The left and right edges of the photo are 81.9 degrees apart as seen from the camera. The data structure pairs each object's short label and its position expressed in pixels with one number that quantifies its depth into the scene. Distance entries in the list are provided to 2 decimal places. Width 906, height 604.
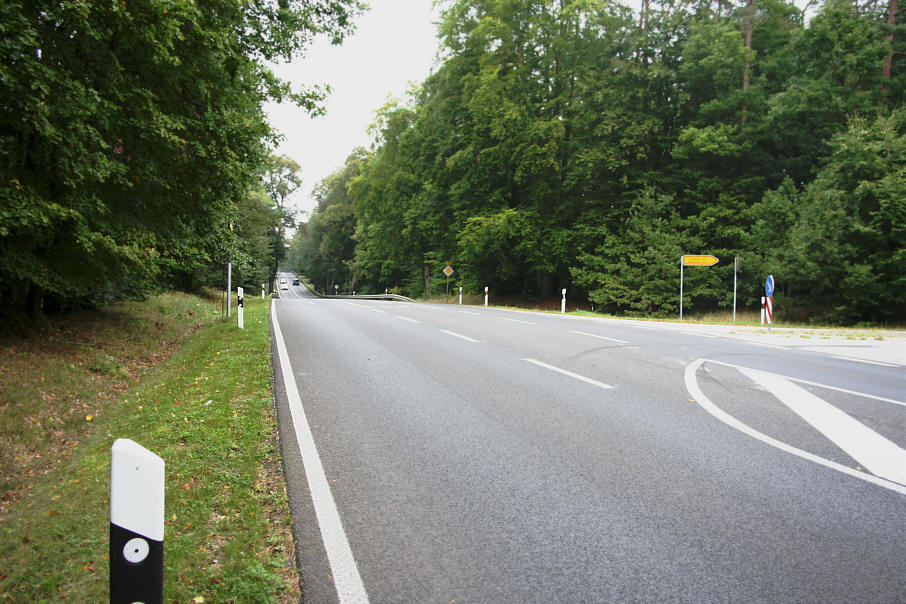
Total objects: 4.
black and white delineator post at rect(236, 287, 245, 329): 13.27
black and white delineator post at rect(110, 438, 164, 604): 1.65
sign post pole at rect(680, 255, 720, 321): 22.17
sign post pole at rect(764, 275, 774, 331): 15.32
